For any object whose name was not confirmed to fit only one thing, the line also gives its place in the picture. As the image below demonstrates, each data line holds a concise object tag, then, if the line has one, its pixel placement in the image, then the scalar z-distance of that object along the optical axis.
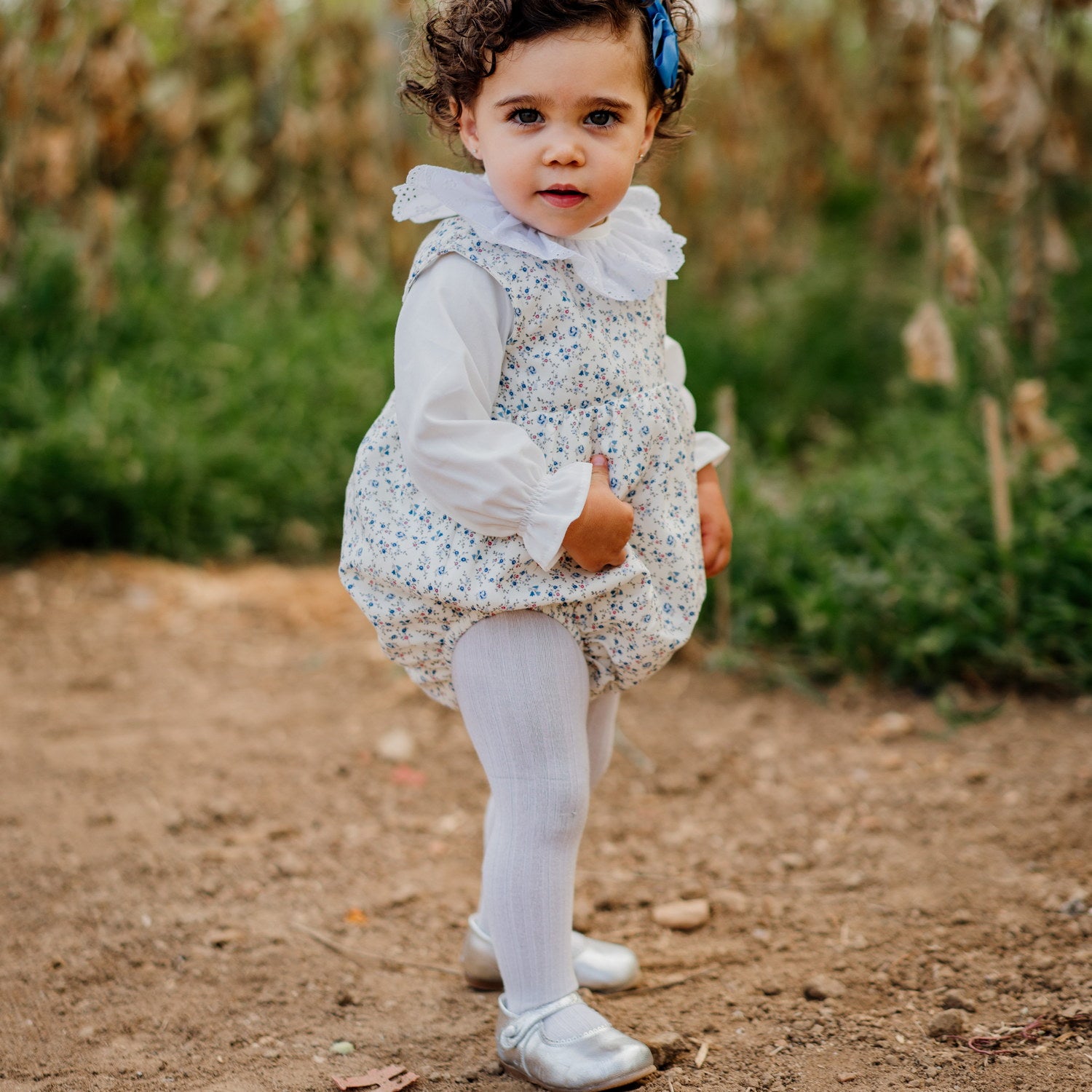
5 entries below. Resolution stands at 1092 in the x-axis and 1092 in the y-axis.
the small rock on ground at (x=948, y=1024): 1.55
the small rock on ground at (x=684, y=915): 1.91
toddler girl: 1.36
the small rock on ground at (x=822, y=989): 1.67
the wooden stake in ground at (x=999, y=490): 2.41
